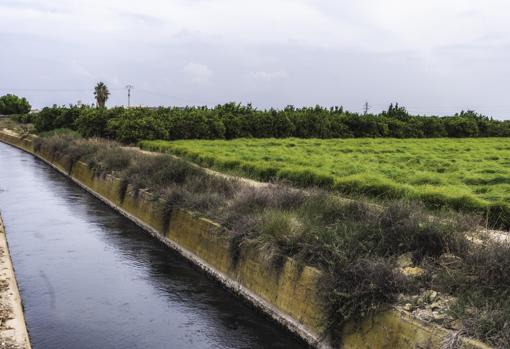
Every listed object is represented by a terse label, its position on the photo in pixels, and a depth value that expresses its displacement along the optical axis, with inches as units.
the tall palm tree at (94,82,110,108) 3130.2
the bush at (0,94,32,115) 3307.1
